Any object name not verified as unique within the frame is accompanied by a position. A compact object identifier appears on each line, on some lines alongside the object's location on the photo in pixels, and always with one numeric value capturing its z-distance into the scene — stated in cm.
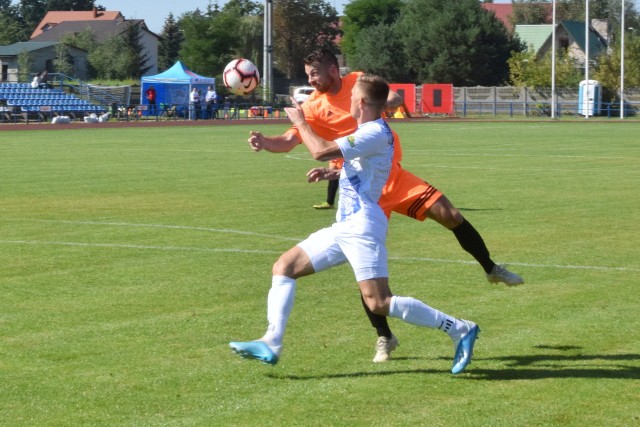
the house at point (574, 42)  10838
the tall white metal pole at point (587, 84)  6718
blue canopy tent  6631
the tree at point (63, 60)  10494
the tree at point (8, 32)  14666
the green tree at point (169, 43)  13962
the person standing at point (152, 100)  6209
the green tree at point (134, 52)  10856
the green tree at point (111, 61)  10775
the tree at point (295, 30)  12052
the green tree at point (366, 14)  12975
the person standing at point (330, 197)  1791
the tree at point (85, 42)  11069
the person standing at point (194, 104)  6112
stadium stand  5766
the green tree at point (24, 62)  10047
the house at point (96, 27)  13400
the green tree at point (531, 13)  14900
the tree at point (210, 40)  9025
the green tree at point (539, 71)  8319
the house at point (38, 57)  10900
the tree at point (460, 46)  9319
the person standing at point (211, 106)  5869
